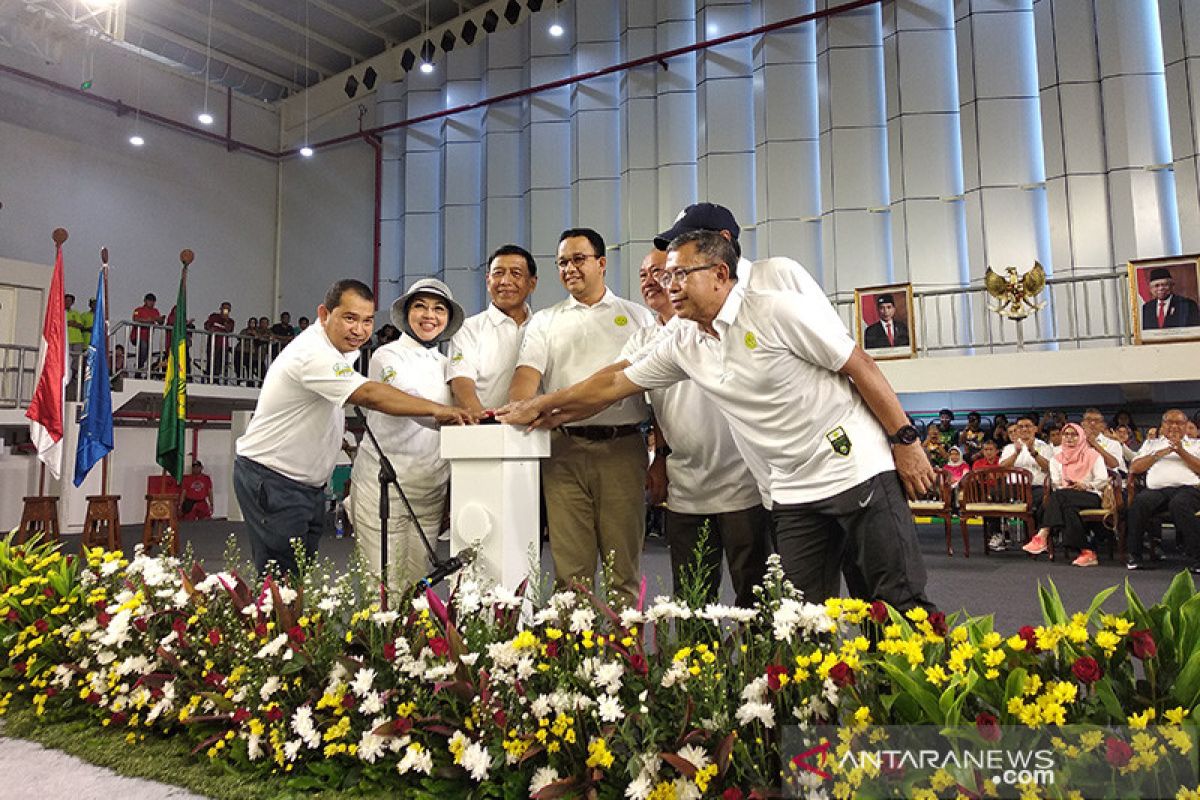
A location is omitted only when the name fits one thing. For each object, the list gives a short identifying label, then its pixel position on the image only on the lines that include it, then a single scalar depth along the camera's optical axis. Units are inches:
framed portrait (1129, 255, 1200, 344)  311.1
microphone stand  86.5
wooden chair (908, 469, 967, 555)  263.3
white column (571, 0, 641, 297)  498.6
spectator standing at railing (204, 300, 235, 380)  433.7
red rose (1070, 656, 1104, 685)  42.8
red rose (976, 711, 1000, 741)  40.0
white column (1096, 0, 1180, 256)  371.9
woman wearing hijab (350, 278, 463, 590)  103.2
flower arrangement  43.9
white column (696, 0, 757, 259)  463.2
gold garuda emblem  362.9
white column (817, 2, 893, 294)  431.5
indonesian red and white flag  244.5
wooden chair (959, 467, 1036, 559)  251.1
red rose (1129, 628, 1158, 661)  44.5
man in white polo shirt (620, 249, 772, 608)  91.3
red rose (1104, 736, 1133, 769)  36.7
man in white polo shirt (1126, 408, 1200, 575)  216.1
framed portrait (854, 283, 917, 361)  359.9
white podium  76.3
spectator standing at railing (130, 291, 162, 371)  432.1
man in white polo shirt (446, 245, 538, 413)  106.9
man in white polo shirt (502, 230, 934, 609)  72.7
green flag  211.4
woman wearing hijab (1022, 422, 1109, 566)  238.4
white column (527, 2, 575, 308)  512.4
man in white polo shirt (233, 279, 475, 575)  101.3
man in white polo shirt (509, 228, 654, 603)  95.1
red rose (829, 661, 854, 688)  46.0
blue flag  248.7
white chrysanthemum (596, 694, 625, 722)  50.6
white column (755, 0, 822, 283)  446.9
